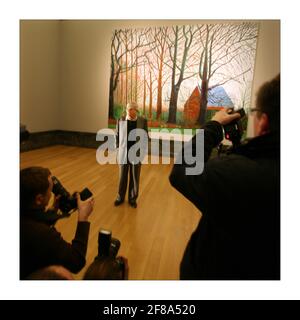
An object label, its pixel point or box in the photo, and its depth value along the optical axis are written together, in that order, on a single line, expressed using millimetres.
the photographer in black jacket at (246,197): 568
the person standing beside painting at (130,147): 2420
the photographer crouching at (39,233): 772
